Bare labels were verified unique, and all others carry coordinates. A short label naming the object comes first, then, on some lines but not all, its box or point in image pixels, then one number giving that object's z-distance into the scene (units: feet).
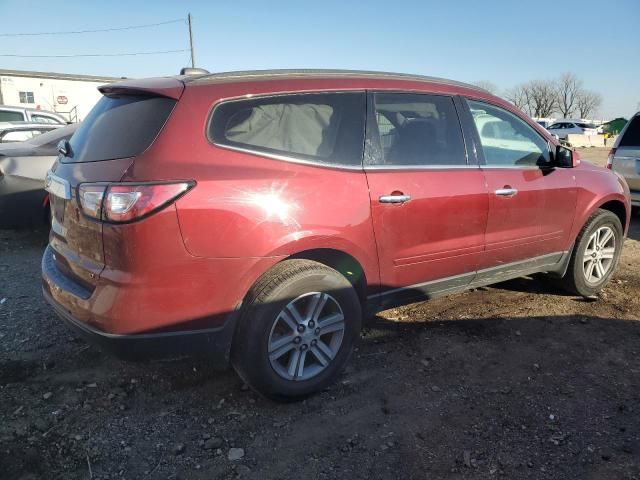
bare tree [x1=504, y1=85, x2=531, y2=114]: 302.66
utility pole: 119.81
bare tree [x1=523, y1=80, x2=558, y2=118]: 302.66
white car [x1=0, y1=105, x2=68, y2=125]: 40.81
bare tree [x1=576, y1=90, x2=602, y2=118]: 312.29
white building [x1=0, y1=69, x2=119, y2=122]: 123.44
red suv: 7.84
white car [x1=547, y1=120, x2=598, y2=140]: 137.11
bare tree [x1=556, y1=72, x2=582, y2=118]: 307.37
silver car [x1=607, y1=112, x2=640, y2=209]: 24.26
